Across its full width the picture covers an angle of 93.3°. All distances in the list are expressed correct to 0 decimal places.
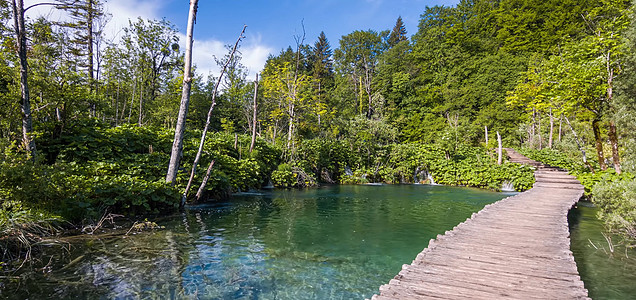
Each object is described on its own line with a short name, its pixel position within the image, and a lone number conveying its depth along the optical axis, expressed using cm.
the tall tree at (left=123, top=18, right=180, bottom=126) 2127
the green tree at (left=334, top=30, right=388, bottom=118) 3919
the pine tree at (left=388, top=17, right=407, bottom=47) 5216
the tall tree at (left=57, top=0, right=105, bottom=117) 1584
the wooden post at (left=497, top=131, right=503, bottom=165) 1817
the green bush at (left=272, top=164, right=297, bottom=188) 1689
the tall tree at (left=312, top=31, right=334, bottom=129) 4122
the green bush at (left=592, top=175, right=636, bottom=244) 639
